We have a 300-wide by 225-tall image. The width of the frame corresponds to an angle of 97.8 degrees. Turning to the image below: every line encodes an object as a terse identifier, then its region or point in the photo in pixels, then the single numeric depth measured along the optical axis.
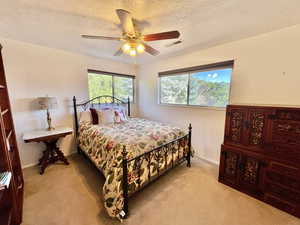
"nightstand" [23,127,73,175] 2.23
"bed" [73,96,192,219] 1.48
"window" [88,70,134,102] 3.34
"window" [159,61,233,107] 2.54
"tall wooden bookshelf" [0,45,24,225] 1.26
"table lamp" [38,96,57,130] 2.37
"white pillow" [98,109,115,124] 2.89
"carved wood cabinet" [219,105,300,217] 1.53
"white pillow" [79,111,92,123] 2.94
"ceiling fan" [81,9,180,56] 1.37
